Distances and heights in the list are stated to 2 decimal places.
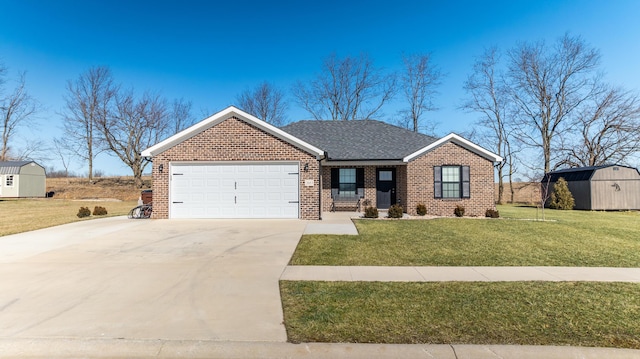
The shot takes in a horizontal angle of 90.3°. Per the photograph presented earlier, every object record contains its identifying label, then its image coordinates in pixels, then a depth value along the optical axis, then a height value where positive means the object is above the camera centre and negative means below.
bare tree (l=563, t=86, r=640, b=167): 27.45 +4.06
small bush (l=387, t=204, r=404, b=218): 14.08 -1.17
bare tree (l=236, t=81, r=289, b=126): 40.81 +10.10
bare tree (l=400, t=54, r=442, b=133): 33.97 +8.56
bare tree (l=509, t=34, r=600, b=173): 29.73 +7.94
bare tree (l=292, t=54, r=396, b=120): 35.81 +9.74
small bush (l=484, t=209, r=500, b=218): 15.06 -1.31
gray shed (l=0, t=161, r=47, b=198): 33.81 +0.75
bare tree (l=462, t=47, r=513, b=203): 31.80 +5.61
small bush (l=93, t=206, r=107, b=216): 16.04 -1.28
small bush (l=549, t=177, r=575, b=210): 22.19 -0.75
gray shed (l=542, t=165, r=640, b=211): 21.44 -0.18
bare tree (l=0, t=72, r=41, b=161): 39.59 +6.95
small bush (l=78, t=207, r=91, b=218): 15.35 -1.30
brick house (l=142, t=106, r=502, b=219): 13.51 +0.60
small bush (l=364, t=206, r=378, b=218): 13.96 -1.20
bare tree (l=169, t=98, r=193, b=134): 41.67 +8.06
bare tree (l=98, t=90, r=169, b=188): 35.76 +6.28
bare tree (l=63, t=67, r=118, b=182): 36.03 +8.11
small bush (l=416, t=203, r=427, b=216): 15.34 -1.17
